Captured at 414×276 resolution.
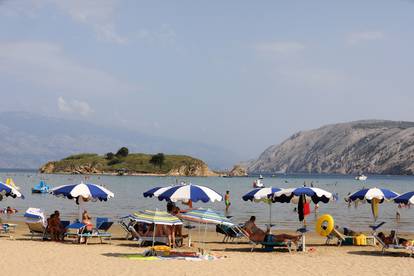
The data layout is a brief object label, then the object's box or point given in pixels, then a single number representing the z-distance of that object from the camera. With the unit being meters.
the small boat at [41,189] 68.84
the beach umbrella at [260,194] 24.97
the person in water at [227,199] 40.78
